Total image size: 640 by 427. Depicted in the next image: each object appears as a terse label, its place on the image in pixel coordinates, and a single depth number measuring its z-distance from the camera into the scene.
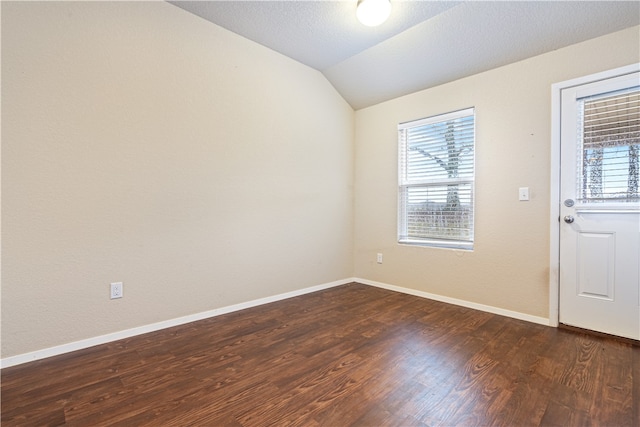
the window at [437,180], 2.96
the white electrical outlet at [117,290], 2.10
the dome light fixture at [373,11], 2.20
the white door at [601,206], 2.10
